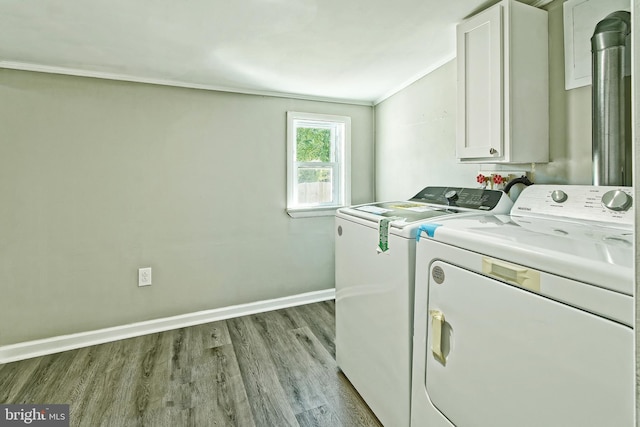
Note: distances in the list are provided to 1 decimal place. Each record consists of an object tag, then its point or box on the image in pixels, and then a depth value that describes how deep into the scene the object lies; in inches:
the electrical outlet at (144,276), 92.7
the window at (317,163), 110.5
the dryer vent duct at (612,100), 44.5
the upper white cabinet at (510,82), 54.1
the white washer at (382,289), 49.5
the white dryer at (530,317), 24.7
